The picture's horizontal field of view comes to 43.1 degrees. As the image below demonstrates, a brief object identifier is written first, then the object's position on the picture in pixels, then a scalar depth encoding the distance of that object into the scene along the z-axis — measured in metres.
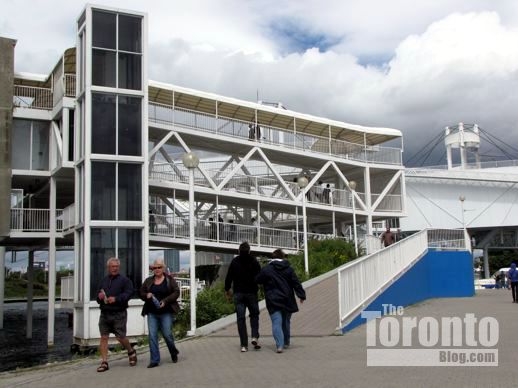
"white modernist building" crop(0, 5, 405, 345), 23.11
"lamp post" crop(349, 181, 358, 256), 29.86
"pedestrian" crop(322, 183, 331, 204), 36.75
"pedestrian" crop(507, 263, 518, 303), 19.83
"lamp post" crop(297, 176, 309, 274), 23.22
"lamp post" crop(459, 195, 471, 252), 25.95
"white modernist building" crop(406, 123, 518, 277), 57.34
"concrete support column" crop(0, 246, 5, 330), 32.62
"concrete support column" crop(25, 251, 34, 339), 29.24
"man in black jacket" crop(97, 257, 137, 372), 9.26
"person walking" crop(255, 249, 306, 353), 9.92
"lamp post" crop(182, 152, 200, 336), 13.55
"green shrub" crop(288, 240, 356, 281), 25.19
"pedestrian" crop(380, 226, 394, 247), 26.06
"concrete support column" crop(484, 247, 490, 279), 63.04
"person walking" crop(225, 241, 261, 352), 10.26
